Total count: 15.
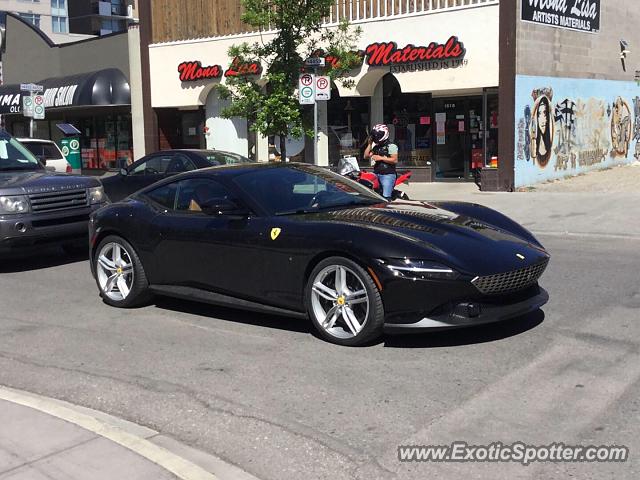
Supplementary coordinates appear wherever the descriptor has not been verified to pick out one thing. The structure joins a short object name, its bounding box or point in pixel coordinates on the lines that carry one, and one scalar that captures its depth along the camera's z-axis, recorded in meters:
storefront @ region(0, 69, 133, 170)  27.47
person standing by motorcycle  12.12
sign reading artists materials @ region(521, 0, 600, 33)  18.92
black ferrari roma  5.40
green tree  16.17
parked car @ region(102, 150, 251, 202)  13.33
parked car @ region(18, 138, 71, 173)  17.97
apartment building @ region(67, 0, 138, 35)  89.50
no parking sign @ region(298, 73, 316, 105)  13.96
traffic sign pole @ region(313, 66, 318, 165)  13.68
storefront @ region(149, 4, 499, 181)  19.08
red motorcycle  12.16
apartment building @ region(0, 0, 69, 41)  78.10
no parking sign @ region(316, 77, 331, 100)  13.92
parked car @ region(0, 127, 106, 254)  9.34
